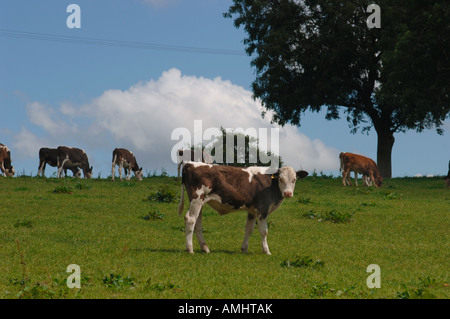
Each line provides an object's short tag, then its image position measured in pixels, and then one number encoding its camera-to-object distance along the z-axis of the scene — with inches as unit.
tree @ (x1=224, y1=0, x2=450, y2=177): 1596.9
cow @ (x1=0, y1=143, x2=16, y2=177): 1654.8
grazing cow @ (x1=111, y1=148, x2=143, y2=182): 1530.5
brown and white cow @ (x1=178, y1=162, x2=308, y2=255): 528.1
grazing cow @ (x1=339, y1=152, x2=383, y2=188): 1450.7
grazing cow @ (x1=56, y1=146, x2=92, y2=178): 1652.3
